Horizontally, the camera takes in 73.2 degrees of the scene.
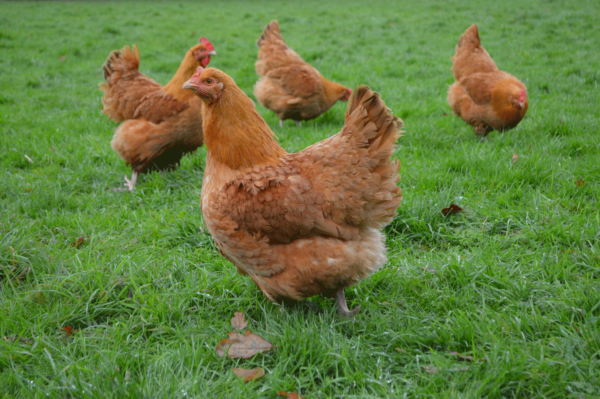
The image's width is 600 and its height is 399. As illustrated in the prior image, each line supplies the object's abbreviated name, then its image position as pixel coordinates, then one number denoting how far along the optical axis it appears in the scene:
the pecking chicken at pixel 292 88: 6.81
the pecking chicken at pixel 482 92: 5.35
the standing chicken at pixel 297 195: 2.47
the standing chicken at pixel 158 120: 4.86
